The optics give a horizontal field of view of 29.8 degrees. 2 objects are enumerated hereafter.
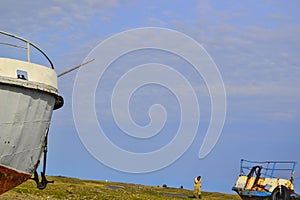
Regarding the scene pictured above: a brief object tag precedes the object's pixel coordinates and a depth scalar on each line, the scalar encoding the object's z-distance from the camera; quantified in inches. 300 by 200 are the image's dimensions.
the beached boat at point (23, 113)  587.5
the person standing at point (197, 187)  1587.1
